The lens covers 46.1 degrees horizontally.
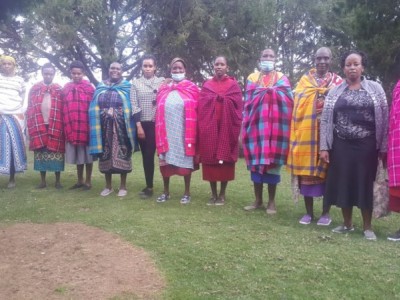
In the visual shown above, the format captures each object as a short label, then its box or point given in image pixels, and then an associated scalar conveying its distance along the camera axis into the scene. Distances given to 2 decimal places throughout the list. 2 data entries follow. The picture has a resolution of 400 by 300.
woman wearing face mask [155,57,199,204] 6.57
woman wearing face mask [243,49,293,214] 6.01
